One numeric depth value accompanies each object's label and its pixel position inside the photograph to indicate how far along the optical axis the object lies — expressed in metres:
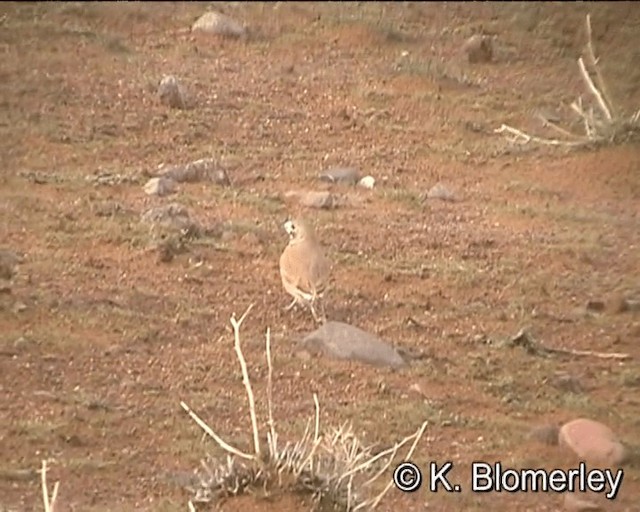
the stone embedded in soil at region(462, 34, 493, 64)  24.55
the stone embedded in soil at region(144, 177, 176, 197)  17.08
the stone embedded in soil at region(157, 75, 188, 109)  20.25
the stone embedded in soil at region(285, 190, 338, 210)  17.33
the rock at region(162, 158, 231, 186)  17.67
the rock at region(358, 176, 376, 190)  18.37
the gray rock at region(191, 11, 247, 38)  24.03
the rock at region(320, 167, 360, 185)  18.45
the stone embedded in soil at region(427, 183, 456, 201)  18.17
